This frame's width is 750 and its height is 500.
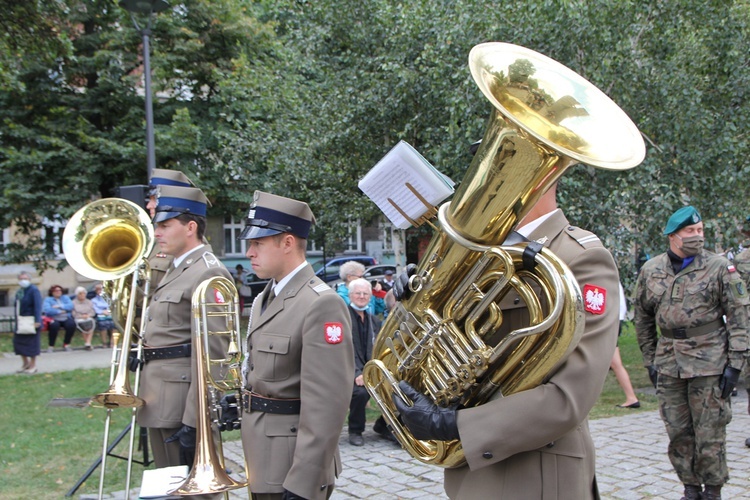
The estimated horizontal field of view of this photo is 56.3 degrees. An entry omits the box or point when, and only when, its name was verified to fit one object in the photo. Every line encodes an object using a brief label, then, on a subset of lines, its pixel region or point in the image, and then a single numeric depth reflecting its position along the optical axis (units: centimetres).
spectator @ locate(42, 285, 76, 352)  1595
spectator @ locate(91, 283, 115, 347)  1652
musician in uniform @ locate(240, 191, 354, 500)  304
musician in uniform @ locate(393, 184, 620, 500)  206
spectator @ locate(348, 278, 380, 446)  723
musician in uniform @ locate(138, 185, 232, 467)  437
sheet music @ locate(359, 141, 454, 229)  232
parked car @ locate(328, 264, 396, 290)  2399
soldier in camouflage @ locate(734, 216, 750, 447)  725
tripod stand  563
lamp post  925
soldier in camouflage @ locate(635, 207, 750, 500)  485
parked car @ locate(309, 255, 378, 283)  2471
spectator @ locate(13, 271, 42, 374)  1257
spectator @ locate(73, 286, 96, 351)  1605
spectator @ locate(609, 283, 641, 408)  825
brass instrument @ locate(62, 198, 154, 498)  482
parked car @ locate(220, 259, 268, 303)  2028
